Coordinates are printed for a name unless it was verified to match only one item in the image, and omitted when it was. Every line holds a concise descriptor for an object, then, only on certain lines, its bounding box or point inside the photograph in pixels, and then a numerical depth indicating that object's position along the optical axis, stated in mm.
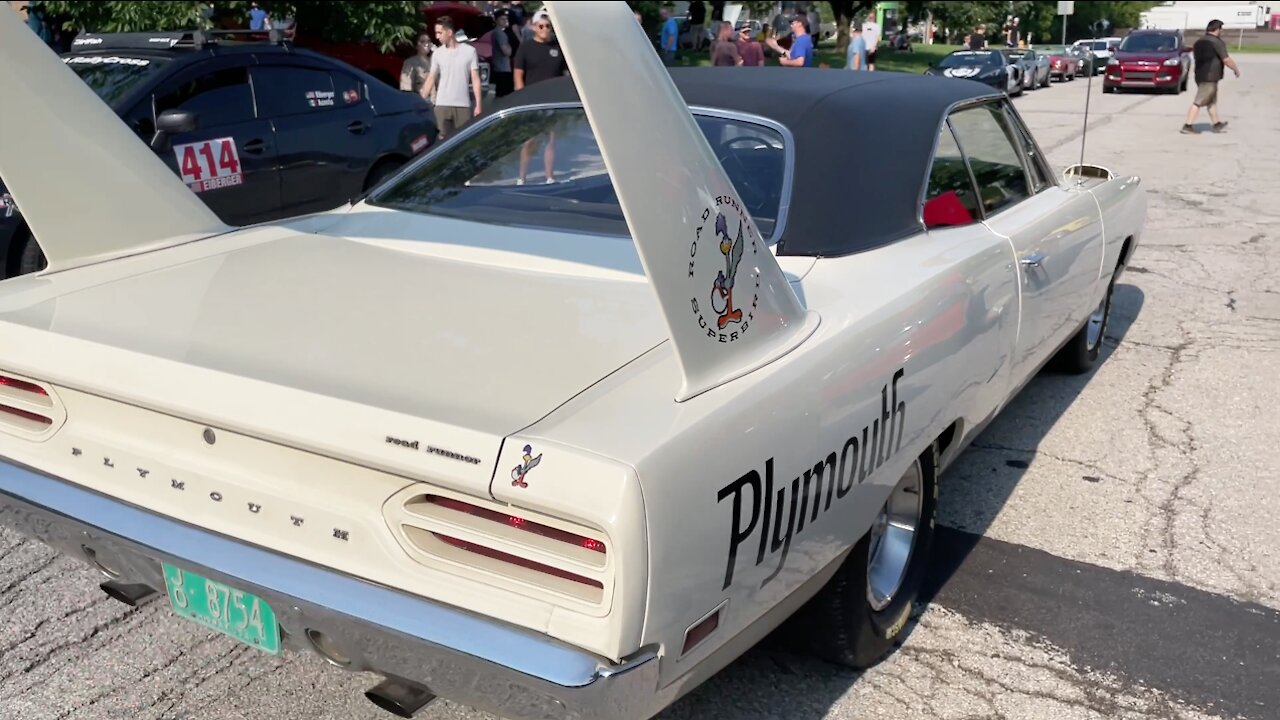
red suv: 27359
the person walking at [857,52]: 19141
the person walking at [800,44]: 16000
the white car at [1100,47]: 36125
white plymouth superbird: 2059
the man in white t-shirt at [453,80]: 10773
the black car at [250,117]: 6973
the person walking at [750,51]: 16531
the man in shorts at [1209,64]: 16797
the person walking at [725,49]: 14945
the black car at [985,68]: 25766
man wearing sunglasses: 11750
